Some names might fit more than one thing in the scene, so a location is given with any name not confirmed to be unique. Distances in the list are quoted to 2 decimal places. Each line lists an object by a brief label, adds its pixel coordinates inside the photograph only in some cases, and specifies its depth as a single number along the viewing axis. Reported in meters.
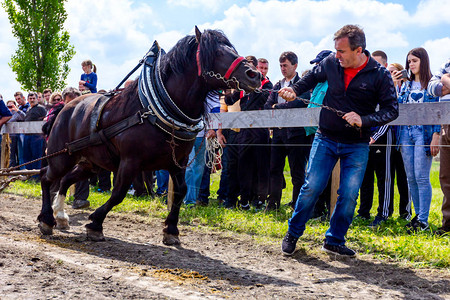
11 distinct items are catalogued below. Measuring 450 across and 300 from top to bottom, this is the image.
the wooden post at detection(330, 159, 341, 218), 5.75
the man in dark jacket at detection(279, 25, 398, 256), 4.39
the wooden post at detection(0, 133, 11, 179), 10.64
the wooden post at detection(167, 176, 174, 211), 7.22
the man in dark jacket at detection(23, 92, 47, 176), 11.54
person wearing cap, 5.54
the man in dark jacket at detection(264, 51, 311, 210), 6.95
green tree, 25.75
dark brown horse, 4.66
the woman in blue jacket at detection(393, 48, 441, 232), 5.64
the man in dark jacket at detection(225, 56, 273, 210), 7.71
